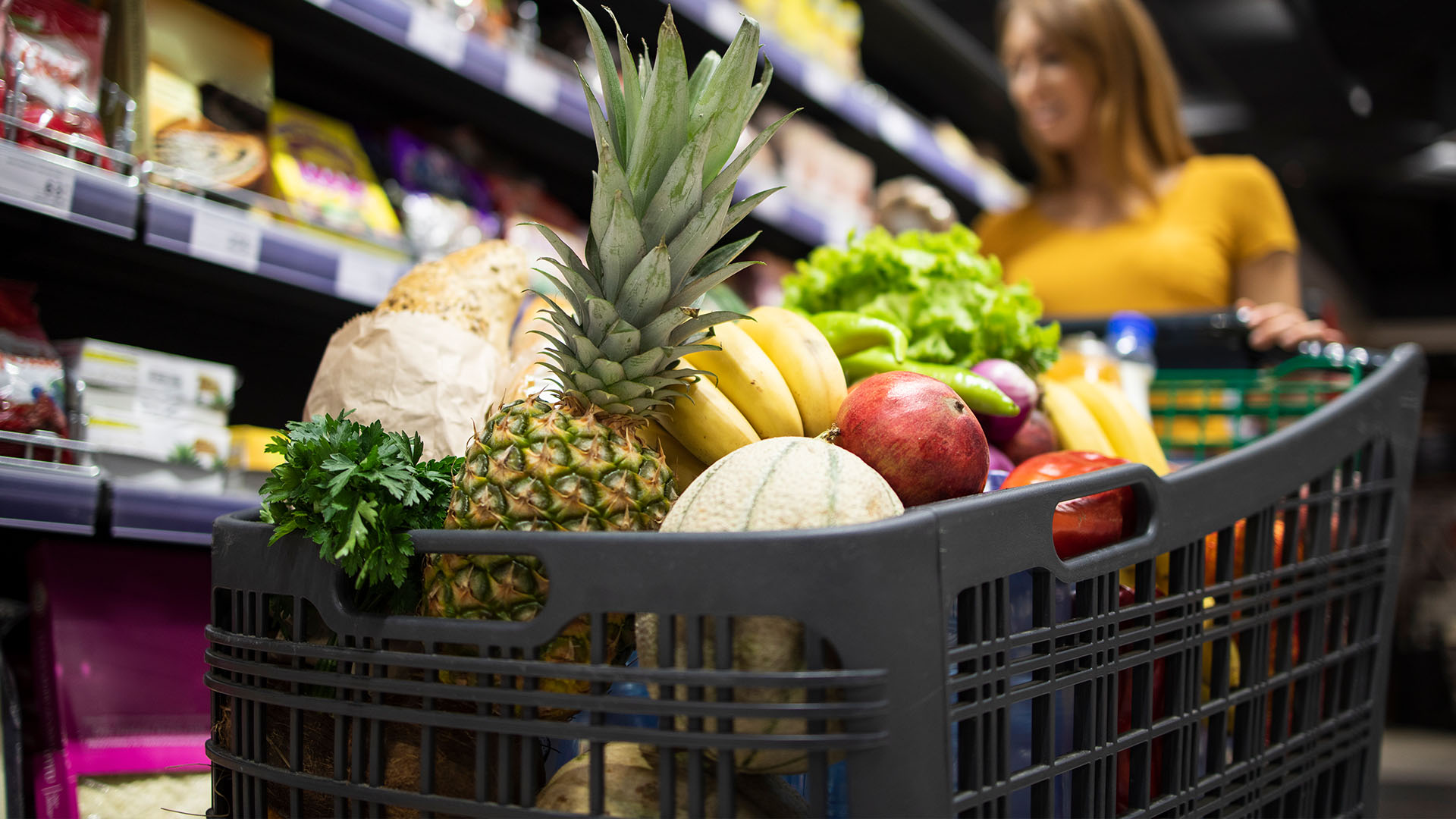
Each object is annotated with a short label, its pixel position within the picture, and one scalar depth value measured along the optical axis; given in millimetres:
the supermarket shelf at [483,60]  1921
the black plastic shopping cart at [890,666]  621
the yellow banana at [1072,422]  1345
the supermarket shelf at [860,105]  2701
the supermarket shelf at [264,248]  1573
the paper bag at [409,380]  1185
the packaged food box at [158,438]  1589
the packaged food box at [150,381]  1581
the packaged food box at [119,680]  1272
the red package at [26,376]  1399
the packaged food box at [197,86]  1725
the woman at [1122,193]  2422
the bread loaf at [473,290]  1278
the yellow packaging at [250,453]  1809
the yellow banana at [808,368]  1105
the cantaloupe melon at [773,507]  678
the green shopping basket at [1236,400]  1567
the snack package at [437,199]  2206
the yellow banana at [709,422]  1009
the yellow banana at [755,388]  1051
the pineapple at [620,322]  828
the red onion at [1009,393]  1283
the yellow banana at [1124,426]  1367
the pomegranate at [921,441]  950
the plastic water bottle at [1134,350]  1667
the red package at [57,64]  1459
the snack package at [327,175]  1995
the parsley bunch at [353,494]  752
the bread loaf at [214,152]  1731
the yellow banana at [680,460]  1066
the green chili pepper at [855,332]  1265
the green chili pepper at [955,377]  1186
